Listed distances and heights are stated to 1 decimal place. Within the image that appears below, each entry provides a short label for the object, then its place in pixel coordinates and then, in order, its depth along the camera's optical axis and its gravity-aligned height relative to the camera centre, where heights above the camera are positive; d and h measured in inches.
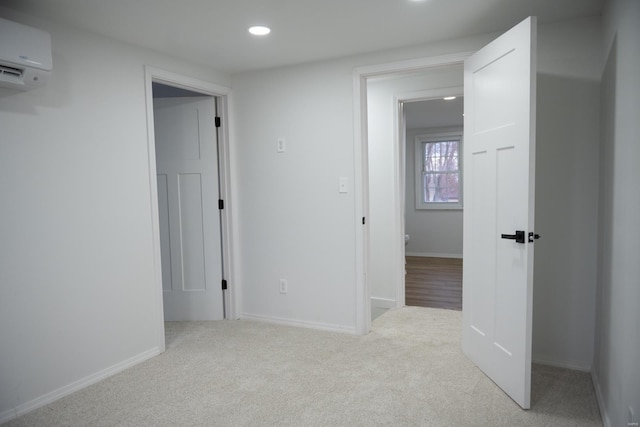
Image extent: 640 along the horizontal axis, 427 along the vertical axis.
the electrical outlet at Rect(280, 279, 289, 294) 148.4 -33.1
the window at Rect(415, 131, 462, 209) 293.7 +9.8
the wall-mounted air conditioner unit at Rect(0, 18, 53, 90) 83.1 +26.8
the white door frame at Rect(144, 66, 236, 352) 121.2 +5.5
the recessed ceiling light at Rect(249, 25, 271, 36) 106.6 +39.0
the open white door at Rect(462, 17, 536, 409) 87.5 -4.9
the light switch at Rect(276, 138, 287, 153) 144.9 +14.2
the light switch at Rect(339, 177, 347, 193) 136.3 +0.7
